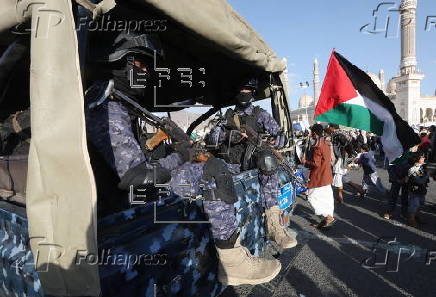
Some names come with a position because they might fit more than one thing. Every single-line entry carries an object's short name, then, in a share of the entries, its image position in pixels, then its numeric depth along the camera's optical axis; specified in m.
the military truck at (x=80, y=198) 1.31
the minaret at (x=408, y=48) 52.72
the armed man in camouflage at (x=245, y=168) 2.19
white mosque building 52.09
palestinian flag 3.61
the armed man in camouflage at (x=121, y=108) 1.74
